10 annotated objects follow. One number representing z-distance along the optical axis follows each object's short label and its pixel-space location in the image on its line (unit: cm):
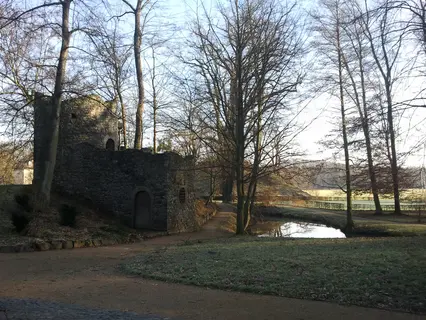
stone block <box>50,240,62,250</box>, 1350
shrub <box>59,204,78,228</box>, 1669
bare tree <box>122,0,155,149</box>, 2586
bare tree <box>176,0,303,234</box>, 1720
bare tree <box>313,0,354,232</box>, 2409
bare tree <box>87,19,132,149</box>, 1512
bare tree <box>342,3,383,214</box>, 2424
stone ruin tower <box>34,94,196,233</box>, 2034
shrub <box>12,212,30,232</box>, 1488
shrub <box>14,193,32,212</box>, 1633
